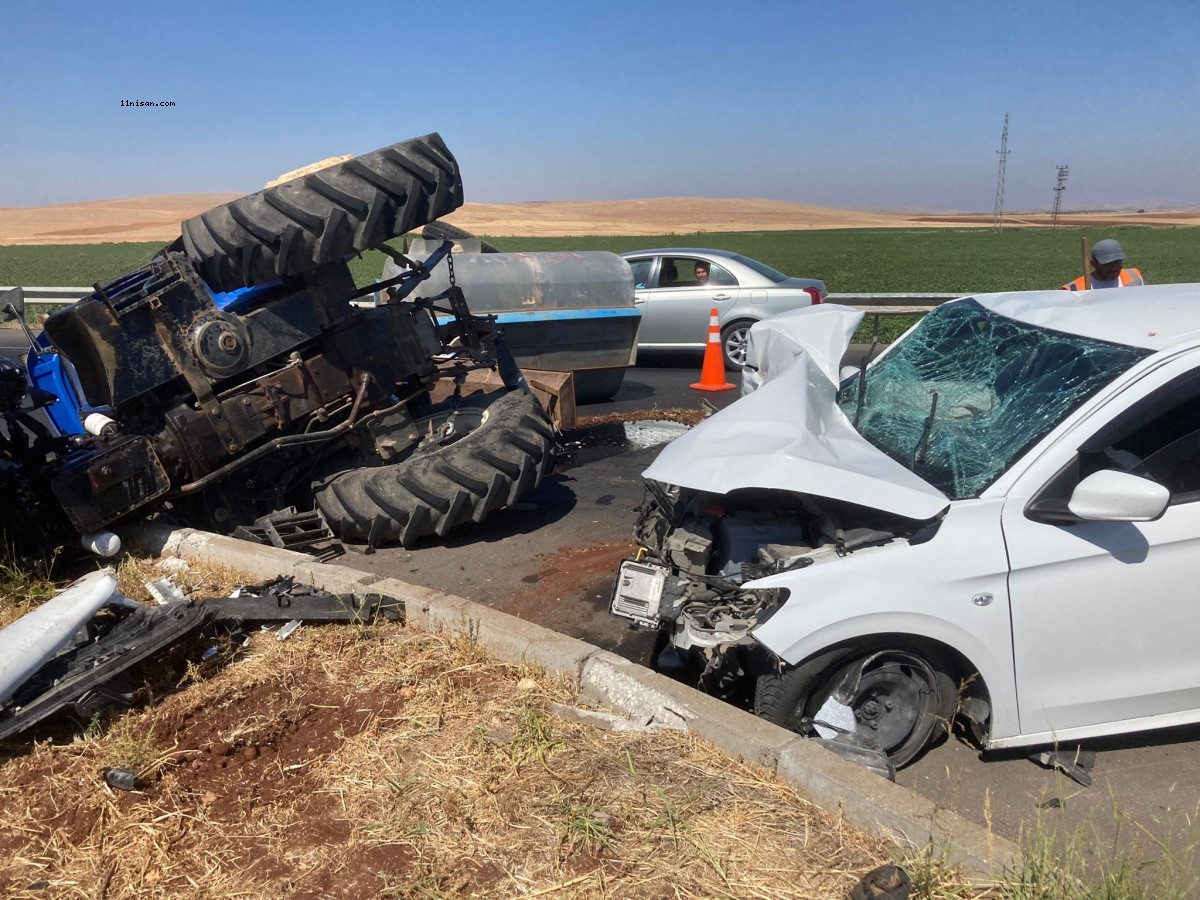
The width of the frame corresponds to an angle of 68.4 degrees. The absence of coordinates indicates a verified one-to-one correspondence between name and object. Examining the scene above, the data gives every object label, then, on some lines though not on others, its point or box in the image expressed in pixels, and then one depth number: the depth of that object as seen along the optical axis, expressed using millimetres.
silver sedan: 11867
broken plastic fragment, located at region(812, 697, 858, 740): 3100
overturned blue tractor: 5051
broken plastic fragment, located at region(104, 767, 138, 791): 2947
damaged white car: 2965
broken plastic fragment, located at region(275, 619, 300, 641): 4023
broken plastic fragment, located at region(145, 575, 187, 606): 4422
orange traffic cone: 10492
